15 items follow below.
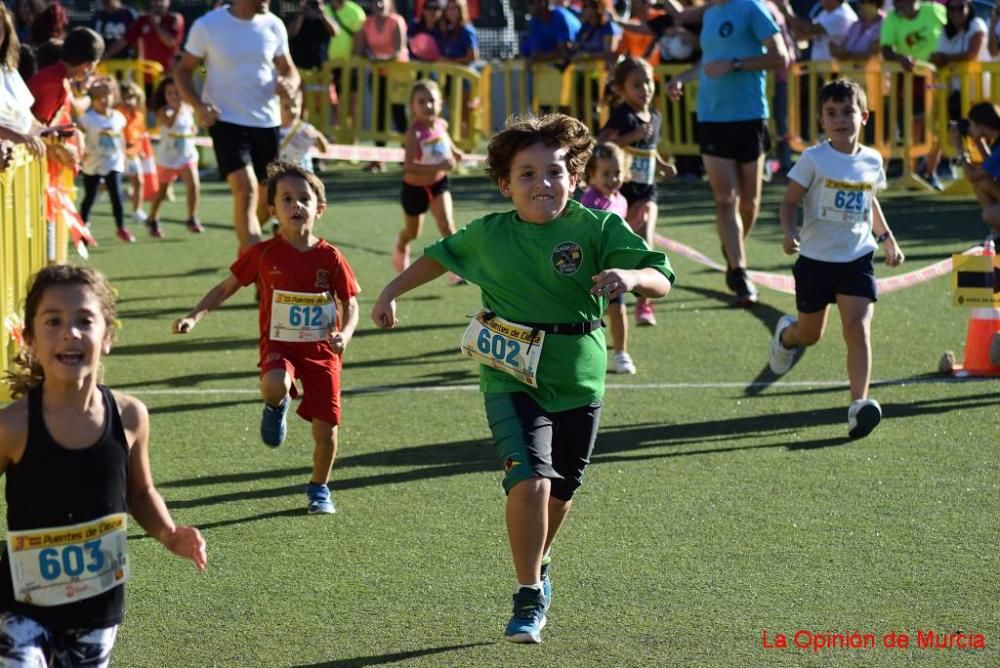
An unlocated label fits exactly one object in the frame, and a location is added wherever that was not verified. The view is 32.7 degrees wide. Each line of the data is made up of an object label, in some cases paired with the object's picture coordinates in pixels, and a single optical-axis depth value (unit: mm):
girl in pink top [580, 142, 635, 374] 9531
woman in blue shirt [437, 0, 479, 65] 24438
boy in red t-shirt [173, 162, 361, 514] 6820
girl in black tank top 3875
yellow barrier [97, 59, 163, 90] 24344
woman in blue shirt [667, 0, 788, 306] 11625
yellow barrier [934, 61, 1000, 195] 18781
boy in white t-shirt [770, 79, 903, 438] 8016
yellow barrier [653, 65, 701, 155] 21047
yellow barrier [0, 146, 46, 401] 9000
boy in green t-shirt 5156
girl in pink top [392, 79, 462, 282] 12039
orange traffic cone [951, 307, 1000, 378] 9227
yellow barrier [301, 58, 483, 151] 23422
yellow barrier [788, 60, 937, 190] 19641
